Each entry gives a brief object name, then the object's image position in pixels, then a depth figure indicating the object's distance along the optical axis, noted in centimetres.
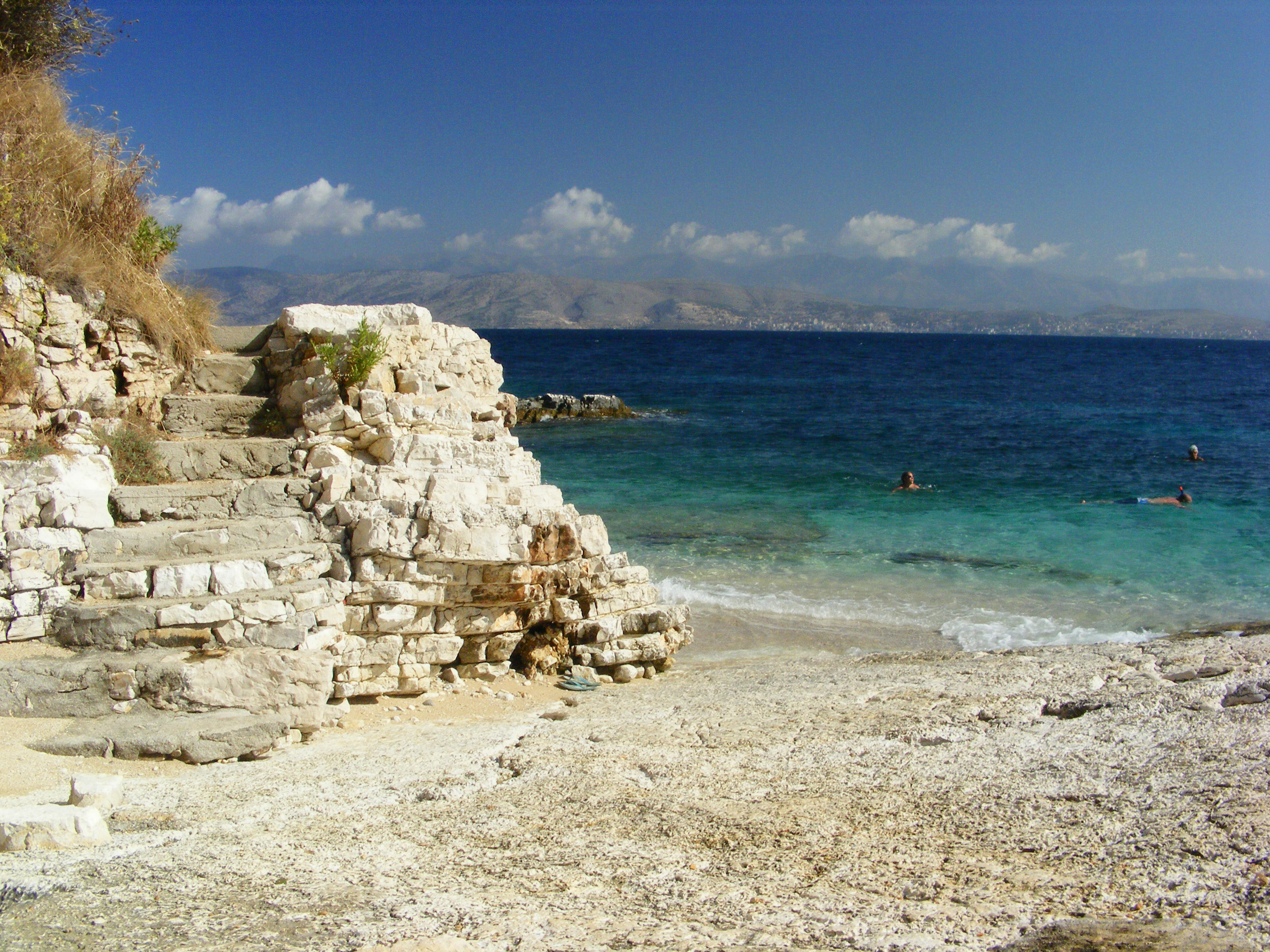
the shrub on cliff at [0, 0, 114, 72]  971
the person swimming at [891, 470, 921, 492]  2153
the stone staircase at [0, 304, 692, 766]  636
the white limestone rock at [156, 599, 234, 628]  625
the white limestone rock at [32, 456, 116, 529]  649
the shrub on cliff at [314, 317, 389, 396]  855
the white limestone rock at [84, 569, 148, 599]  632
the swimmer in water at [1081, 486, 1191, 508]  1975
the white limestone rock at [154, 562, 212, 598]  641
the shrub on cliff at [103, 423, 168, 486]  758
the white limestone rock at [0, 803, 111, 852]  421
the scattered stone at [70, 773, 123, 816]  476
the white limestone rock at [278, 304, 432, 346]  887
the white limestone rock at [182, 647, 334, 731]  608
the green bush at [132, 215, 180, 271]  898
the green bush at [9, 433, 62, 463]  689
